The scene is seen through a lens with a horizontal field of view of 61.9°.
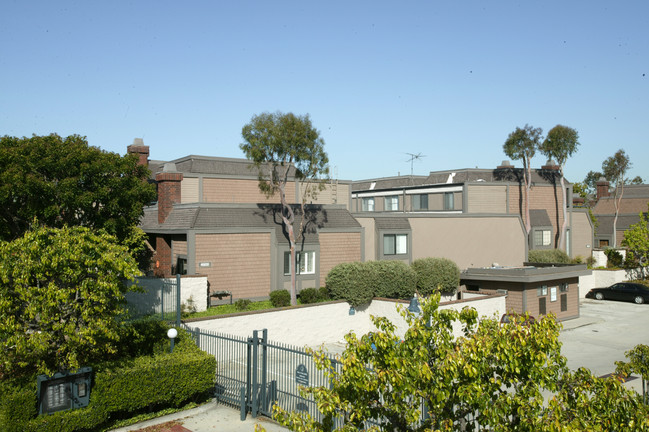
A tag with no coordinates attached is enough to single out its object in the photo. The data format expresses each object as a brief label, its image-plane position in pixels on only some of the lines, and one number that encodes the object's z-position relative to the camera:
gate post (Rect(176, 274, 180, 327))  20.44
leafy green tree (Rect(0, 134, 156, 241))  20.94
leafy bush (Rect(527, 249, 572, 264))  44.22
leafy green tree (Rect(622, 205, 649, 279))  46.09
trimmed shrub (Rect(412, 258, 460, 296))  32.47
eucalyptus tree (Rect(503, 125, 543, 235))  48.97
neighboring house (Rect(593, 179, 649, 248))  62.34
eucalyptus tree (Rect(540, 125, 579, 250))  49.38
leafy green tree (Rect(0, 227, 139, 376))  12.97
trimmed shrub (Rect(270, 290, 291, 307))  28.53
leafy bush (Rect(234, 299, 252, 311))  26.66
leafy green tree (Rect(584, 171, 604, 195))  115.75
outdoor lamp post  16.29
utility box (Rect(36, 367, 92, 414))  13.45
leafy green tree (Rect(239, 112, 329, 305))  28.61
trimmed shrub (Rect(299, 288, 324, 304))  29.22
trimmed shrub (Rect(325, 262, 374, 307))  28.52
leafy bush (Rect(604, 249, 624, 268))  48.81
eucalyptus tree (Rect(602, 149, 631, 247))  61.50
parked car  40.47
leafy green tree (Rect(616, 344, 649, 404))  10.44
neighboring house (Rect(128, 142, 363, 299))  28.80
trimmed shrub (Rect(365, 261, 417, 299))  29.30
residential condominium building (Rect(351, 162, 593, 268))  37.16
